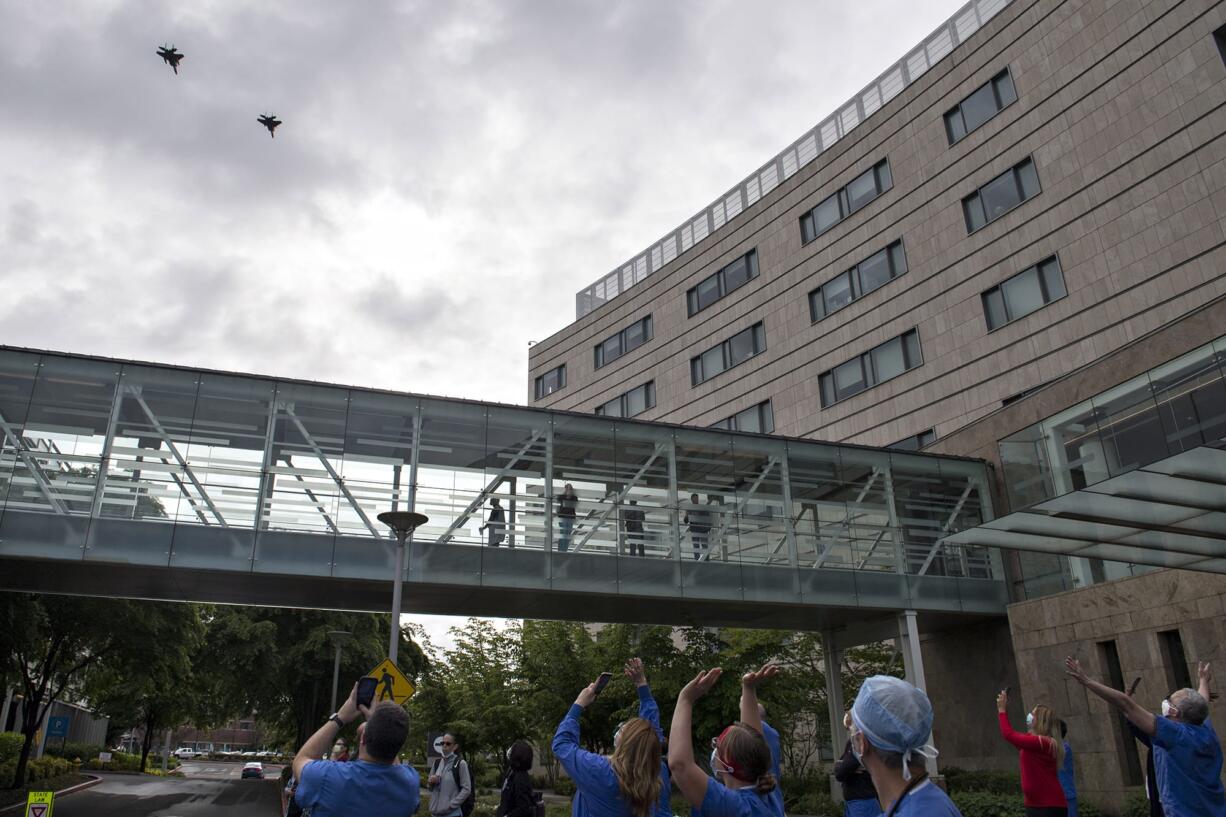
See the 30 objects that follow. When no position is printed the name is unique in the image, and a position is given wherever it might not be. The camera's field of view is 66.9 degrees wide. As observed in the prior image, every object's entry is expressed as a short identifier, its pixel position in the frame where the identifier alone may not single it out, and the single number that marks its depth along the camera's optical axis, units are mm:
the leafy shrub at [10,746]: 34281
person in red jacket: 7430
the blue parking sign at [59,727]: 30925
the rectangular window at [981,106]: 30906
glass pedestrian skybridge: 18805
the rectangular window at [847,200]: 35562
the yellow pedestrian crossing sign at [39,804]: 11984
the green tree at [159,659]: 27625
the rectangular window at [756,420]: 38431
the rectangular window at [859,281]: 34094
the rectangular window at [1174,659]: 18594
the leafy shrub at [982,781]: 21484
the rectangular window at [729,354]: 39906
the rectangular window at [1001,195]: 29641
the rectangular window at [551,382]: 52731
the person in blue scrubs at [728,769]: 4109
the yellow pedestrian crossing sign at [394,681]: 12570
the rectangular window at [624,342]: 47125
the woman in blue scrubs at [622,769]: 4516
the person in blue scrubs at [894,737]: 3014
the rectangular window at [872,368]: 32781
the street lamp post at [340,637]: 39312
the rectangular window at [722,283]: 41469
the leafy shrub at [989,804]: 17969
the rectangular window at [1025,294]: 28219
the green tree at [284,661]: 38188
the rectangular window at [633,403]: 45594
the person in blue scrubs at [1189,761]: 5578
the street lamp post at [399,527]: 15633
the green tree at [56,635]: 23188
